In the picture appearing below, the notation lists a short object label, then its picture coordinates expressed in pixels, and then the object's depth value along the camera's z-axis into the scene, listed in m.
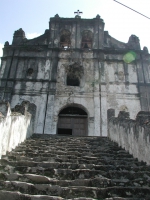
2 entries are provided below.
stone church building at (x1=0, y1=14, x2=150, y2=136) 12.99
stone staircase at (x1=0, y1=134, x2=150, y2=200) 3.77
